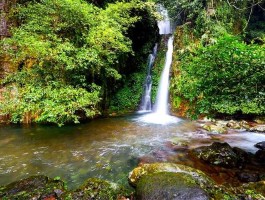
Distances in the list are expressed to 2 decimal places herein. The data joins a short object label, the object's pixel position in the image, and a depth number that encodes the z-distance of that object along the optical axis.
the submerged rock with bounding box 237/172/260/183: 4.49
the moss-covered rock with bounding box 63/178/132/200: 3.31
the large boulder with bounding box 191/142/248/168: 5.28
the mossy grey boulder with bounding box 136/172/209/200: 3.10
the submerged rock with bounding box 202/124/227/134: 8.40
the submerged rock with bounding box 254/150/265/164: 5.53
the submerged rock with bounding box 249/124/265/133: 8.43
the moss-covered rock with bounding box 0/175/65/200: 3.32
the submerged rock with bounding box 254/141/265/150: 6.52
